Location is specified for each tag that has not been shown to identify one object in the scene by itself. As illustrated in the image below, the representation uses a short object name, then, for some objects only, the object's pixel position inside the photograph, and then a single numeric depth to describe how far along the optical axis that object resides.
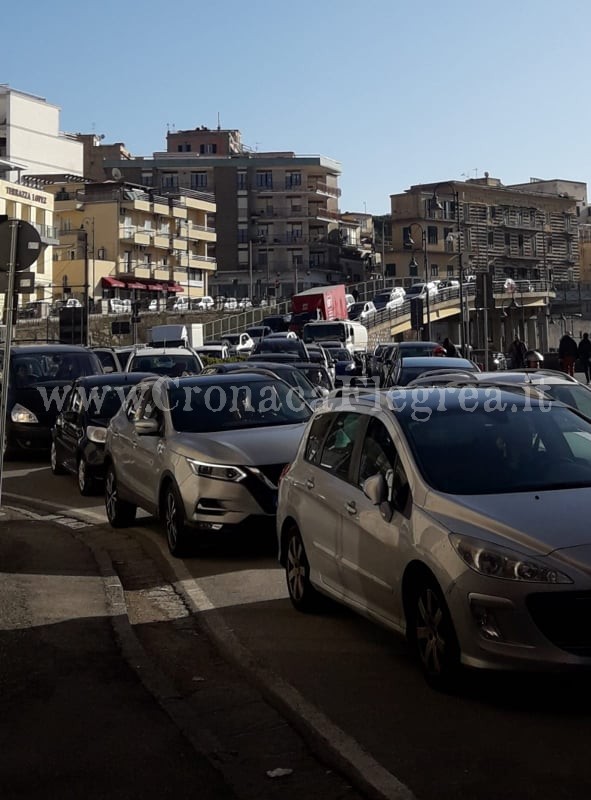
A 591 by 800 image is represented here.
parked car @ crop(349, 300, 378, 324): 76.94
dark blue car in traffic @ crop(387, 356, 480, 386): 21.60
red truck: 67.69
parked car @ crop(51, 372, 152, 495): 16.59
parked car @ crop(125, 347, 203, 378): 28.30
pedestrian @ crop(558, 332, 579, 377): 37.97
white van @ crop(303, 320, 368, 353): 55.97
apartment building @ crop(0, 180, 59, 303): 80.31
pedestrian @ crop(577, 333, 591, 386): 39.81
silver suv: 10.83
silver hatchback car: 5.93
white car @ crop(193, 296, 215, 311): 87.25
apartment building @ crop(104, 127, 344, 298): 123.00
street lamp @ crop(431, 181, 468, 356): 44.29
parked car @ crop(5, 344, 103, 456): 21.70
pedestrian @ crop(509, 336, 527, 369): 33.42
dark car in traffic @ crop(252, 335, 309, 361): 43.44
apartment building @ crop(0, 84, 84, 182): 99.00
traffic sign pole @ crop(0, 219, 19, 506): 12.23
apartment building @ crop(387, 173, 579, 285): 122.69
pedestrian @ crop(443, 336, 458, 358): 36.91
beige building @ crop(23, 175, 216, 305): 96.88
